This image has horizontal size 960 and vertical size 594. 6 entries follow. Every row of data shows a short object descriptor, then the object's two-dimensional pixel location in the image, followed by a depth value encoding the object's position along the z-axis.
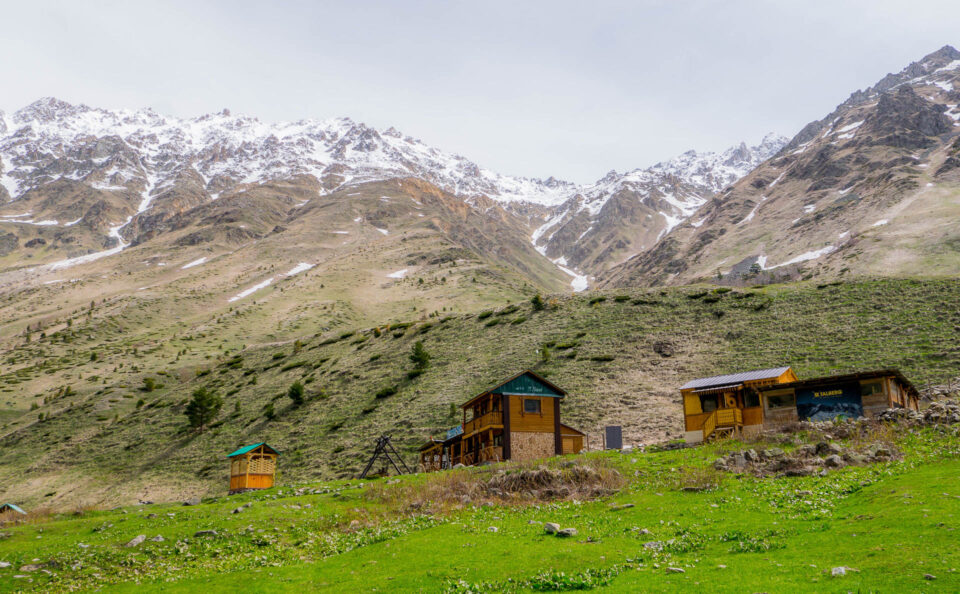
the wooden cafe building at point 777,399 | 32.19
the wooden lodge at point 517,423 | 38.06
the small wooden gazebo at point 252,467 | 41.97
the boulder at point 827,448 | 23.08
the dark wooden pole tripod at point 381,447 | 38.48
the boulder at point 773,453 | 23.72
